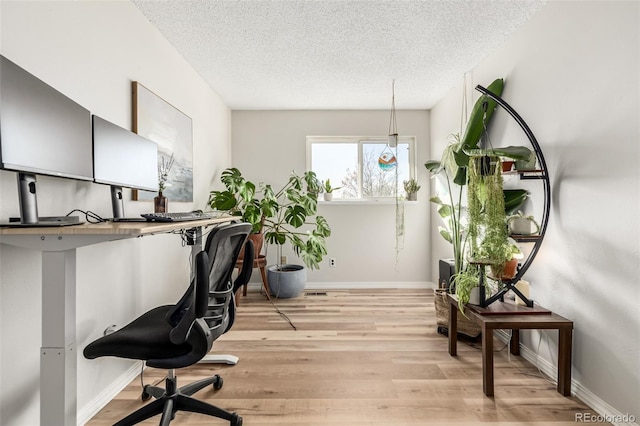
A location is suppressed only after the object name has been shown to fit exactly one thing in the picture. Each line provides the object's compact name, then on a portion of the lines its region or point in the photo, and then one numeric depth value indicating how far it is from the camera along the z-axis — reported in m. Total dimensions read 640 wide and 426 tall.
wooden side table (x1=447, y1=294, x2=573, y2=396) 1.75
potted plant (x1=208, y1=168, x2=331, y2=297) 3.23
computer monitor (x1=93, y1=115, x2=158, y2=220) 1.49
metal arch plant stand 1.92
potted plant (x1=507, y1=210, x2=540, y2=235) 2.01
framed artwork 2.09
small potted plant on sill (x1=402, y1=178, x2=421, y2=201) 3.98
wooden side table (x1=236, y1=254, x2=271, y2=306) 3.47
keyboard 1.42
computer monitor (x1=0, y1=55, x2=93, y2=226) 1.02
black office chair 1.25
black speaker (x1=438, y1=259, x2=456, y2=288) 2.89
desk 1.03
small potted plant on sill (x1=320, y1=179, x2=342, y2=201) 4.02
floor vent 3.89
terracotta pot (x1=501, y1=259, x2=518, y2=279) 2.03
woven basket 2.49
